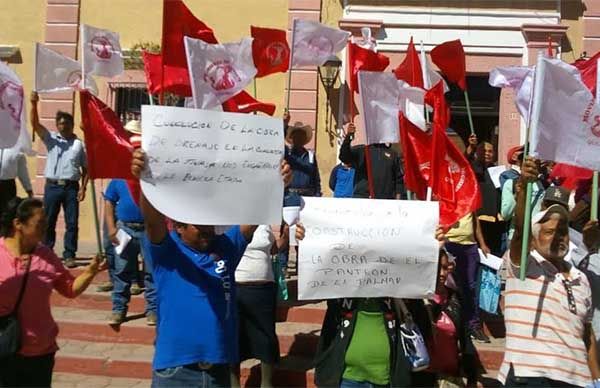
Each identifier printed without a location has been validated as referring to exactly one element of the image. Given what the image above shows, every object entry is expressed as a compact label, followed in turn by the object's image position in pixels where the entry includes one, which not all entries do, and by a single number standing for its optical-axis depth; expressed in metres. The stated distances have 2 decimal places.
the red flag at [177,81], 5.01
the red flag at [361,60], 6.23
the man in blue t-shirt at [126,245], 7.28
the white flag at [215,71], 4.78
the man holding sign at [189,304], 3.89
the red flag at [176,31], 4.74
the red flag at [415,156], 5.07
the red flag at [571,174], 5.49
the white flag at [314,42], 7.64
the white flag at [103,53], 6.88
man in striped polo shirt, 4.00
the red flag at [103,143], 4.27
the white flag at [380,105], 5.67
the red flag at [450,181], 4.92
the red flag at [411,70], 7.23
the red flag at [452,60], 8.66
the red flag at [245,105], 6.59
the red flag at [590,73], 5.70
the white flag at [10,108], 5.48
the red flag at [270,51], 7.22
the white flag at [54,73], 6.93
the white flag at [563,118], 4.40
